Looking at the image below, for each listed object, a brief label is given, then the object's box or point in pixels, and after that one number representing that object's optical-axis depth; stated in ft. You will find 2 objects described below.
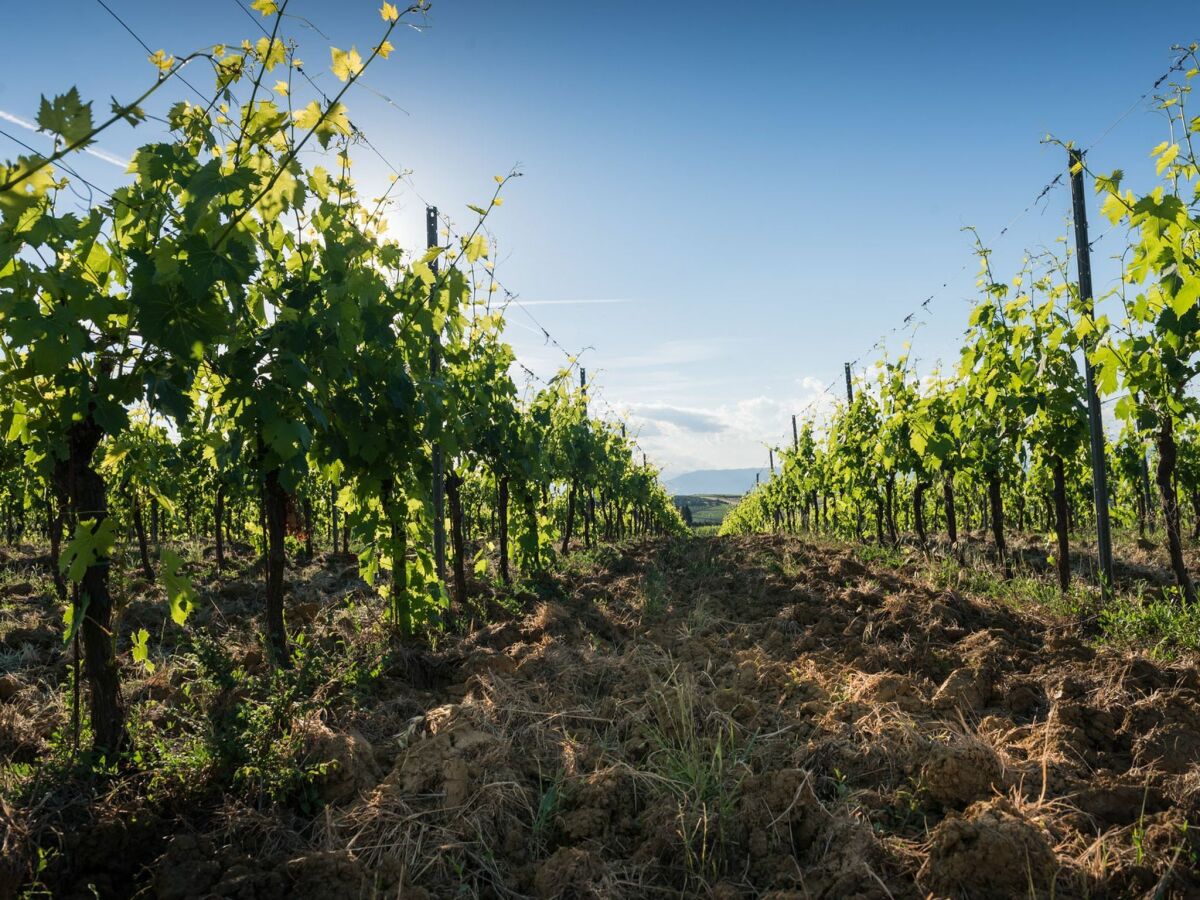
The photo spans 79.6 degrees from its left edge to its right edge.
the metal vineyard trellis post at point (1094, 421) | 24.63
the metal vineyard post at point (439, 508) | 25.22
